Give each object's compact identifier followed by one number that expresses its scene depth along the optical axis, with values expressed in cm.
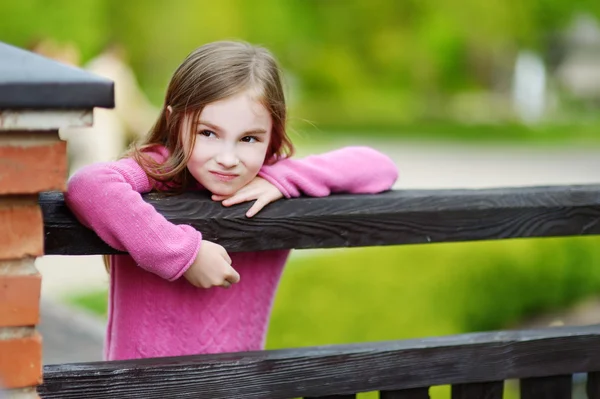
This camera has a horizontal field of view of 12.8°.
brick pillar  303
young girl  330
